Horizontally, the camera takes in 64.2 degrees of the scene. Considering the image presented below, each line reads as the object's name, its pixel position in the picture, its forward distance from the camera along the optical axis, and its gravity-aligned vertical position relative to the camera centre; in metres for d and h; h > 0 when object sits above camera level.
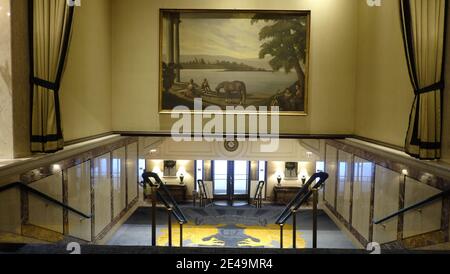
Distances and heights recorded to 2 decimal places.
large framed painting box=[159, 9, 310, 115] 7.49 +0.95
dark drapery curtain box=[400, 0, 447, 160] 4.07 +0.41
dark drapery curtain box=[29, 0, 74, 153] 4.24 +0.42
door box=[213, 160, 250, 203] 13.77 -2.90
